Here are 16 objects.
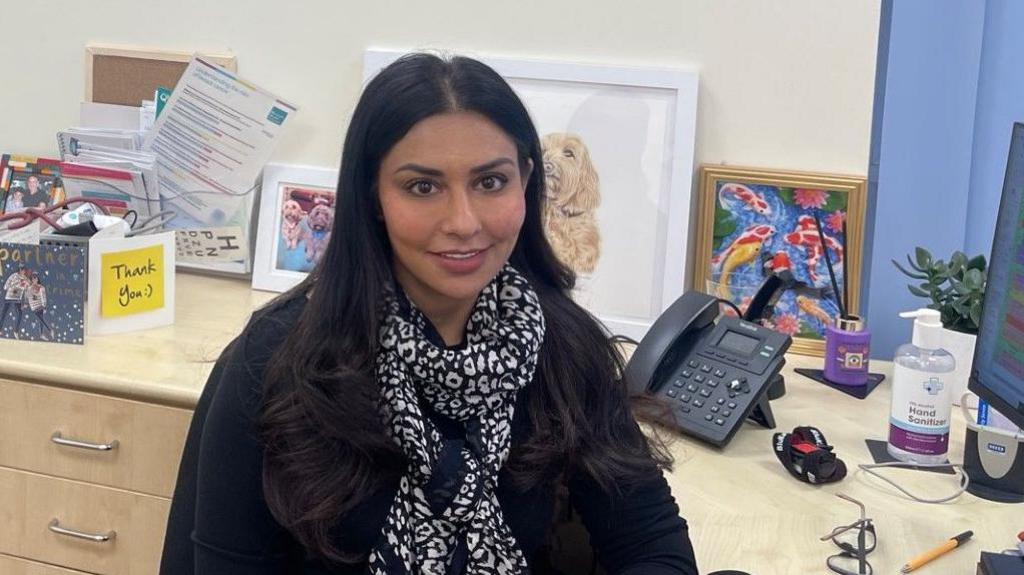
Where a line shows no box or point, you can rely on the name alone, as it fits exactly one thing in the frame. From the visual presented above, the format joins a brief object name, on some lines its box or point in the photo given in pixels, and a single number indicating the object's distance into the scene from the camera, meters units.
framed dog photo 2.15
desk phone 1.56
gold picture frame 1.89
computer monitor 1.28
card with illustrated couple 1.82
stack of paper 2.15
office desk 1.41
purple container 1.76
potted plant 1.63
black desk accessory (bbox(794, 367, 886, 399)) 1.76
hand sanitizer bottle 1.48
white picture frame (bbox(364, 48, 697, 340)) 1.94
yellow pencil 1.24
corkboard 2.23
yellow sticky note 1.88
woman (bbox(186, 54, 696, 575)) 1.21
